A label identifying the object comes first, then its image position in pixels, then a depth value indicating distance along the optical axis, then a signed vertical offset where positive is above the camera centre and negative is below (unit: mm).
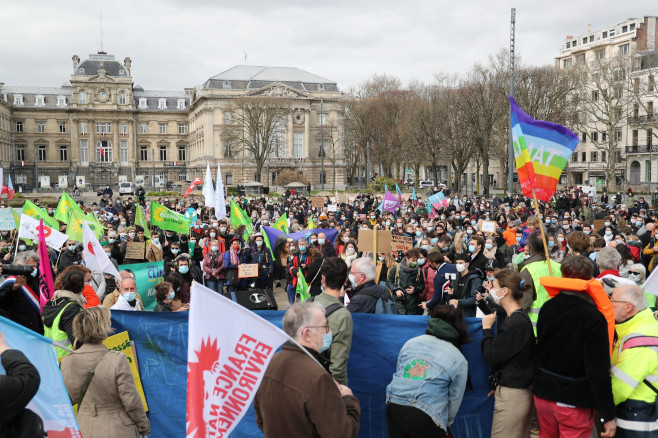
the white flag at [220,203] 19178 -815
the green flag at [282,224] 15623 -1230
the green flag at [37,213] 14126 -794
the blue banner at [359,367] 5645 -1831
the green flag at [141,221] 14792 -1101
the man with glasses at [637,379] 4395 -1507
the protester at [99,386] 4398 -1510
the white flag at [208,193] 20944 -542
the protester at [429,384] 4348 -1524
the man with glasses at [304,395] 3289 -1215
